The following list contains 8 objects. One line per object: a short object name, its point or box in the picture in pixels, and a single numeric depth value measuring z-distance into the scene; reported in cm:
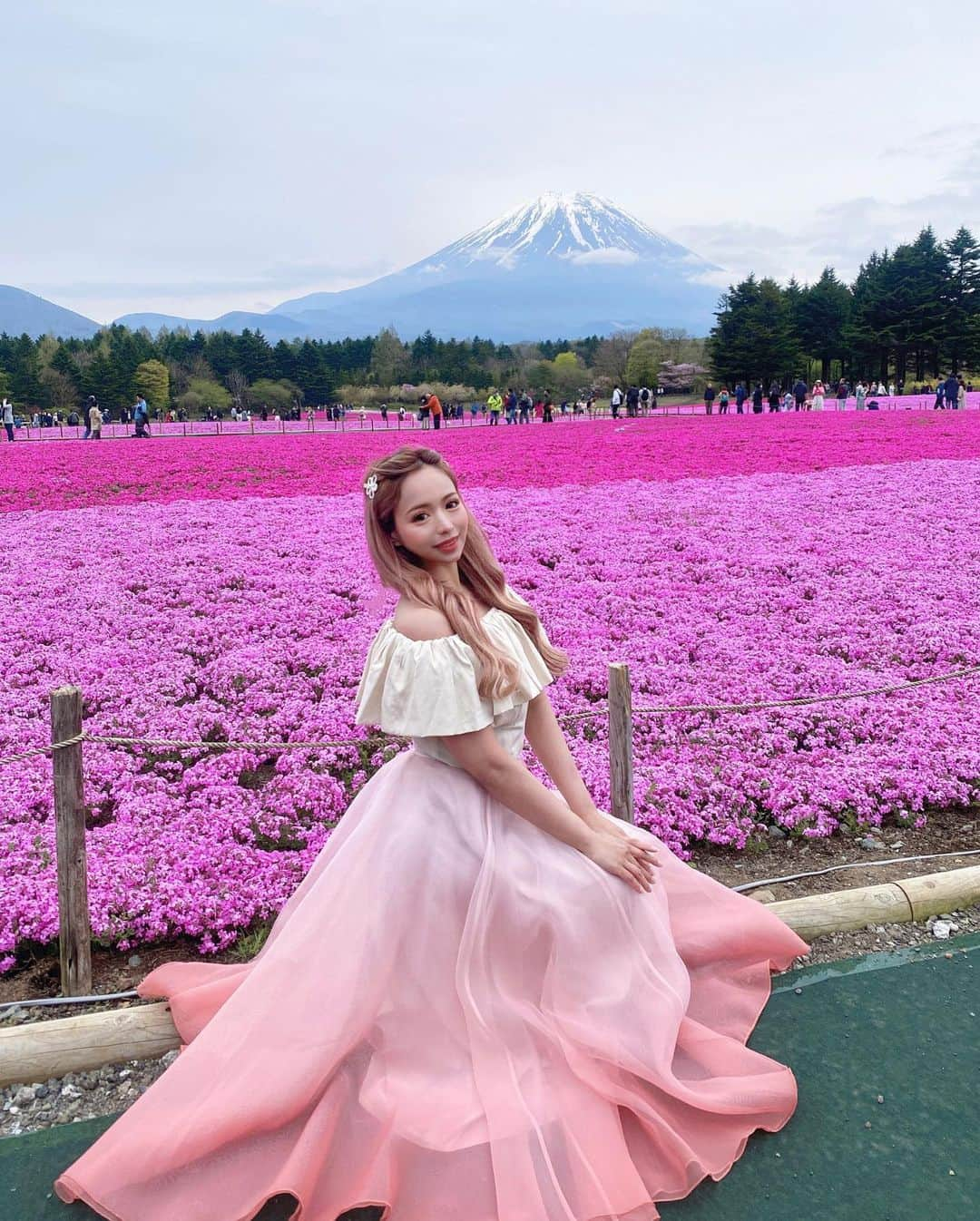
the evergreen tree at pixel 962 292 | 5328
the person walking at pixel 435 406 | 3342
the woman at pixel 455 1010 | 235
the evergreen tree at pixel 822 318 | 6134
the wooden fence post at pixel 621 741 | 398
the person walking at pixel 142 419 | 3859
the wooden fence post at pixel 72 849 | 343
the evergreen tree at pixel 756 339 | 5719
